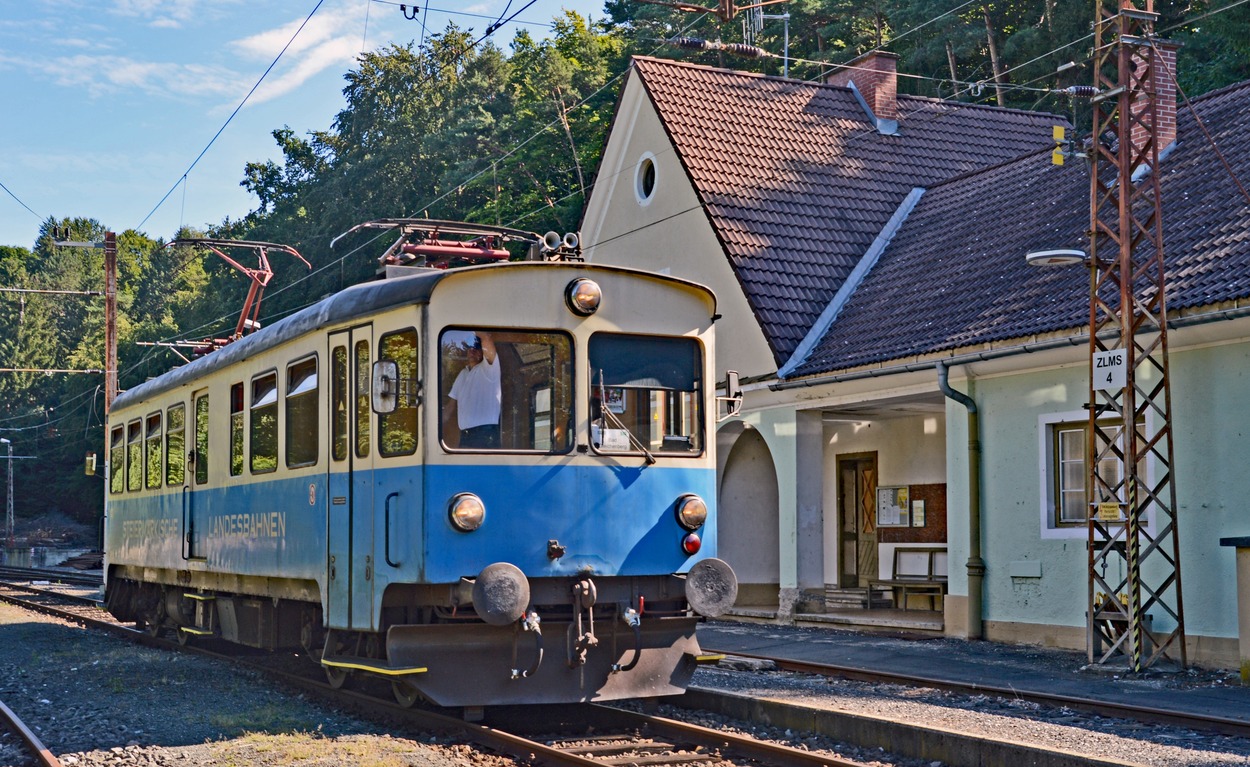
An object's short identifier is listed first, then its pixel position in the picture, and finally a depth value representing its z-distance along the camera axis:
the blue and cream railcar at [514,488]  9.49
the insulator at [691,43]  16.00
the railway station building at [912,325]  14.40
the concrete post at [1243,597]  12.64
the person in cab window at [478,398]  9.64
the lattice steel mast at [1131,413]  13.54
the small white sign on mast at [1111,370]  13.62
